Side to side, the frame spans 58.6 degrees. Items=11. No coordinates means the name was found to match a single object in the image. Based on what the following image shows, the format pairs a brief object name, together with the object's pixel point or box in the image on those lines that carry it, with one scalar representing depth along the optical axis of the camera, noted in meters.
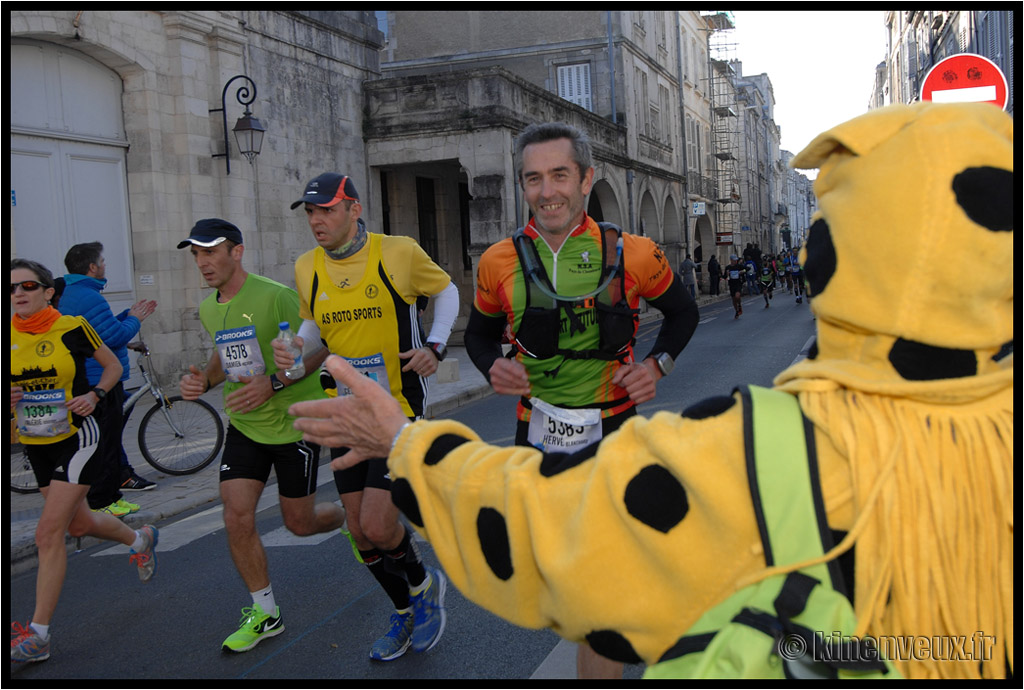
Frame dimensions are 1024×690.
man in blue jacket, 6.89
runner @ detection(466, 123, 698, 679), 3.35
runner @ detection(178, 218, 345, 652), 4.03
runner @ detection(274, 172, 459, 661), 3.81
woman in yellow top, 4.48
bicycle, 7.99
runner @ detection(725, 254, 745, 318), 23.63
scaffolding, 46.09
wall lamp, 12.88
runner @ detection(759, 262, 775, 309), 27.28
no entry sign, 6.98
